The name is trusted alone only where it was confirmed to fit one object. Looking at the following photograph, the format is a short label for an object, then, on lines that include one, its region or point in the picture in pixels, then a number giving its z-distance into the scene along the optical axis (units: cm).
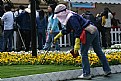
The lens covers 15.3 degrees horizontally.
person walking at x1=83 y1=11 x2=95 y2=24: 1976
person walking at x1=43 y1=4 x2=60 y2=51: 1646
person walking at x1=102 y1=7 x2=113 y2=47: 2105
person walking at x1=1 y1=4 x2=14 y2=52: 1755
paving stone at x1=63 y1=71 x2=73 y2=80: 1008
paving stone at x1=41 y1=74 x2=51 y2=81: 956
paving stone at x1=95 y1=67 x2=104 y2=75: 1079
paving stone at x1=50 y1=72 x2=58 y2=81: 973
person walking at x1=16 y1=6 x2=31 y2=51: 1798
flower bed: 1185
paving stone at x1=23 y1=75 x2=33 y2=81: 918
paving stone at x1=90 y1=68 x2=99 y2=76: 1065
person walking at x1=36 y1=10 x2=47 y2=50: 1857
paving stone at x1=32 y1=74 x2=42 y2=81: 938
